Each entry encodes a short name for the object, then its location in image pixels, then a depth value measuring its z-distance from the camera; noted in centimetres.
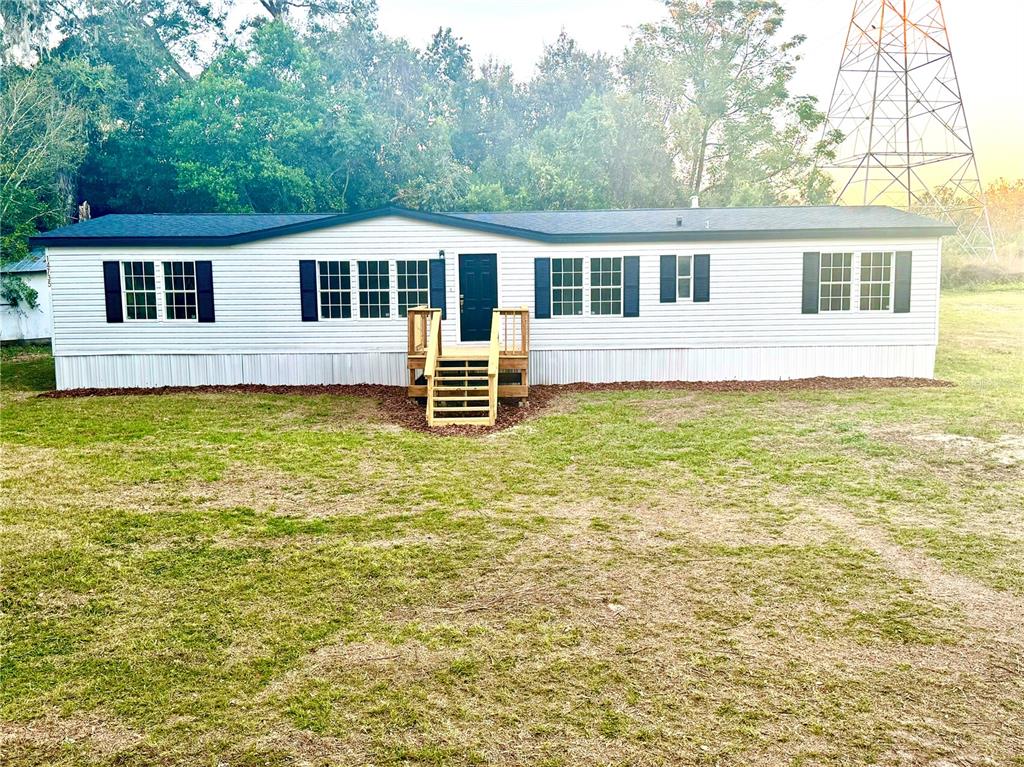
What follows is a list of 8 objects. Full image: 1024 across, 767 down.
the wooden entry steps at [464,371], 1242
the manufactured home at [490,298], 1516
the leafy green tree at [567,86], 4525
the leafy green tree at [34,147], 2366
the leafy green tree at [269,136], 3075
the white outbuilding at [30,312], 2240
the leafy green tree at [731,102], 3612
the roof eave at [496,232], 1491
